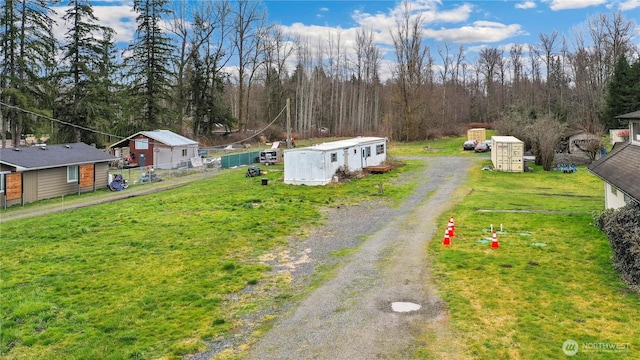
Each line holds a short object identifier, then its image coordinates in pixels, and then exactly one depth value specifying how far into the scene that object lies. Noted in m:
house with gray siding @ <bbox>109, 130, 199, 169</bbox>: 35.87
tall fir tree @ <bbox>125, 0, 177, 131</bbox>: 44.91
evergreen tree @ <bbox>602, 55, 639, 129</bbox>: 45.22
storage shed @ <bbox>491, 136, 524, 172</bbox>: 30.61
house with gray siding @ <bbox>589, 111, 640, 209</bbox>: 12.80
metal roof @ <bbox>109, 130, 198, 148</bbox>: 35.81
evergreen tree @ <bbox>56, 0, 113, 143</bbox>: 37.28
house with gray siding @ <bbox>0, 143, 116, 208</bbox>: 21.95
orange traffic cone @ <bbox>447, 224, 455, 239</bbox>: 14.66
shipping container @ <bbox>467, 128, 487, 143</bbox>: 48.47
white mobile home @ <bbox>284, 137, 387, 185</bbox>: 25.50
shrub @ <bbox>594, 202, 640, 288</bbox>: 10.08
